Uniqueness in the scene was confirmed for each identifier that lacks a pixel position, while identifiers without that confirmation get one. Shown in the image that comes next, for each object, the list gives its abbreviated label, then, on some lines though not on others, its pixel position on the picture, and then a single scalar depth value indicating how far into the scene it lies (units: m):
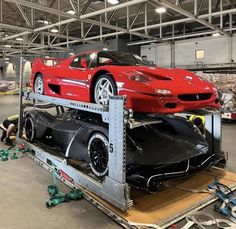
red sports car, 3.08
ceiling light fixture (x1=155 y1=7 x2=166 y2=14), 9.82
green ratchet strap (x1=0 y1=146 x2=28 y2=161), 4.79
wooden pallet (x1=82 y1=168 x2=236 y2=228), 2.55
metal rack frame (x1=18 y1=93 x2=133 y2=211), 2.62
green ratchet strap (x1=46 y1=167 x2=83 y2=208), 2.94
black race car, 3.06
